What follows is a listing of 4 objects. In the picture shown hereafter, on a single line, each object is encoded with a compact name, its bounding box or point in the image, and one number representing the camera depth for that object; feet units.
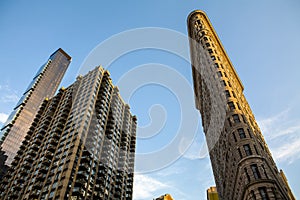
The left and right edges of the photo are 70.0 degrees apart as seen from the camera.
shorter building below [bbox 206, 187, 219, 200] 318.20
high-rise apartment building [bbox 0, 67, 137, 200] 181.98
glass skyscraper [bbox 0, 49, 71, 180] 354.64
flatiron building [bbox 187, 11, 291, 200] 101.14
